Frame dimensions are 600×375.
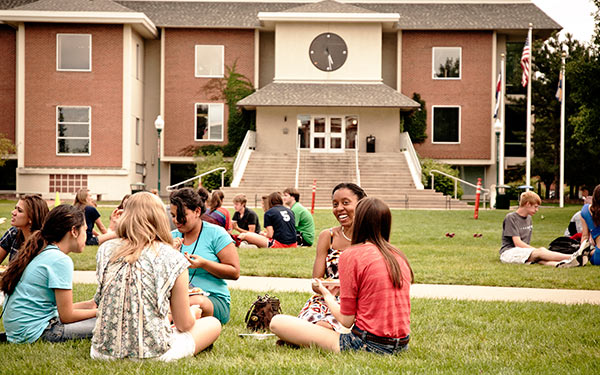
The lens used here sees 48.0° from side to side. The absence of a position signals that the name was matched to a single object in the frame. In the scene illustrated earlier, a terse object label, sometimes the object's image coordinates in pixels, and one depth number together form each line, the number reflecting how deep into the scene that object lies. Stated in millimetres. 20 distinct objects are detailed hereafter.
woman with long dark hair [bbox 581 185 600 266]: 10891
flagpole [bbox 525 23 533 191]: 29245
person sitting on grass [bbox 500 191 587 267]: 11383
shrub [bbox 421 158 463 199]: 32500
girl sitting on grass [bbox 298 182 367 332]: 5891
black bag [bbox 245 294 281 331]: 6672
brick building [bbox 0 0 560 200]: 35906
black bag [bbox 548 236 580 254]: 12062
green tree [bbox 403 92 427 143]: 39188
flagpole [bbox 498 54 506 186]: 29531
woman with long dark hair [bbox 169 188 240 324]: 5922
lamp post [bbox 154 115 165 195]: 27891
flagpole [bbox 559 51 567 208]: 32375
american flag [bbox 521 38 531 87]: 28953
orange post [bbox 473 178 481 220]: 23416
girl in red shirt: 4844
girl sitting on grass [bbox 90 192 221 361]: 4566
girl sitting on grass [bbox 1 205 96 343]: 5375
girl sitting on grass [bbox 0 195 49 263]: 6555
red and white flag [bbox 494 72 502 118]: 31062
